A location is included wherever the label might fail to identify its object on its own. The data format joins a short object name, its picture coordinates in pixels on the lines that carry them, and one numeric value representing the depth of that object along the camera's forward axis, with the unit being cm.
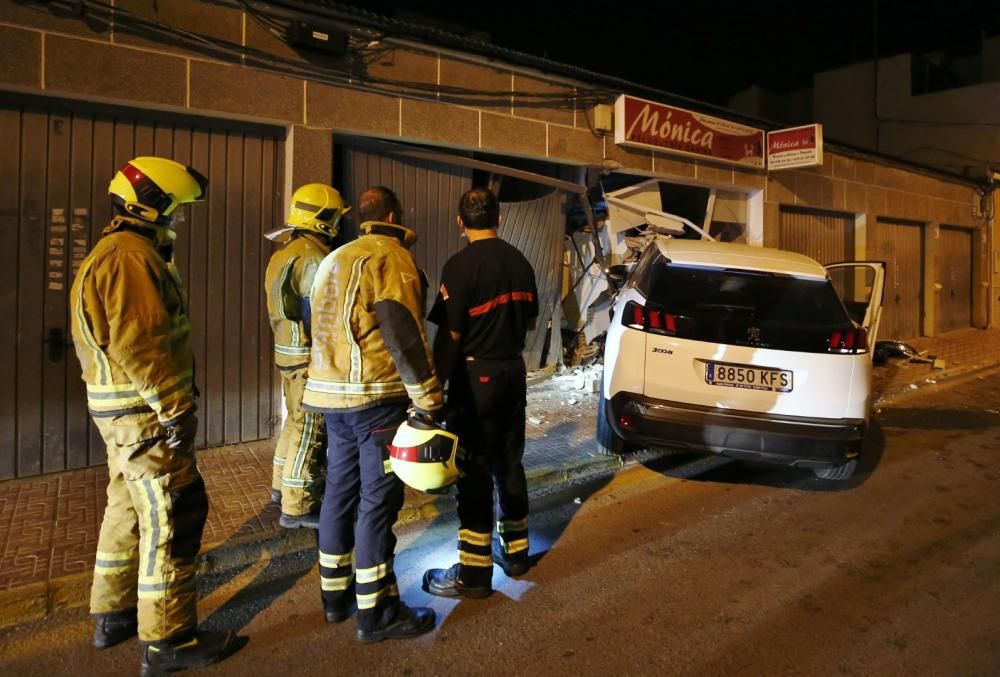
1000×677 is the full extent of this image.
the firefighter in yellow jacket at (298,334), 359
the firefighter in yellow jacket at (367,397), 257
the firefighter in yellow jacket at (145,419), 232
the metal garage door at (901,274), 1225
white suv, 396
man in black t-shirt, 296
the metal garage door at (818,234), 1048
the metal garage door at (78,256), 436
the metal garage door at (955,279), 1385
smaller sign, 897
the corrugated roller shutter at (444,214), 597
